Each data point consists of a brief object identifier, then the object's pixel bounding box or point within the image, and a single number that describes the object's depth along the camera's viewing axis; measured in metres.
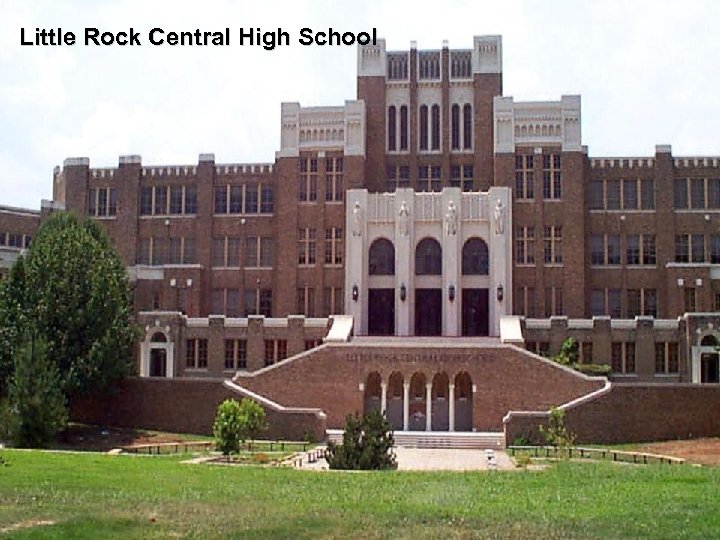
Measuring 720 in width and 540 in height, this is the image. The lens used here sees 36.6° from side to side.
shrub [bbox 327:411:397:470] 31.91
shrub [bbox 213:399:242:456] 39.31
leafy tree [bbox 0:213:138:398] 49.81
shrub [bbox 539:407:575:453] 43.77
